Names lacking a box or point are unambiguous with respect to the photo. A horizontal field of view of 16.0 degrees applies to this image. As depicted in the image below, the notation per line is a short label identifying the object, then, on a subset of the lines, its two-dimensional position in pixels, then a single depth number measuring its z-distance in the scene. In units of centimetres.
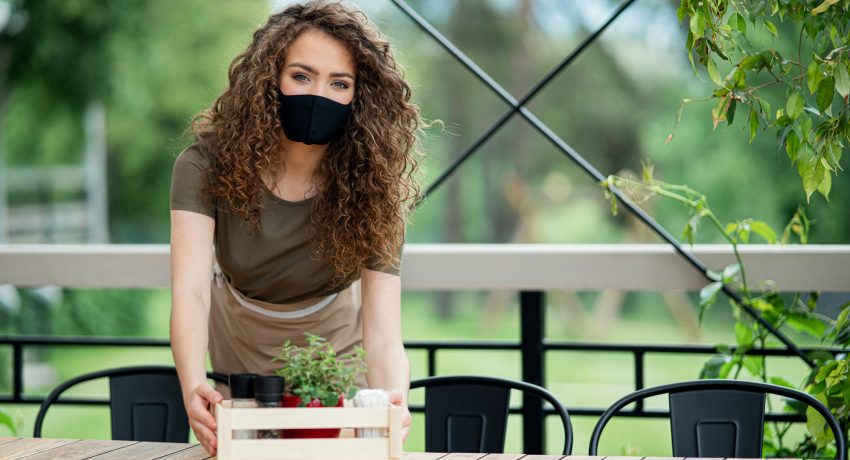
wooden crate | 494
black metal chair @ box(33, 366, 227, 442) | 552
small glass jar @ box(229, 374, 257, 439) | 499
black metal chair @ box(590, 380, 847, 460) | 534
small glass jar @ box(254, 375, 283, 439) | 496
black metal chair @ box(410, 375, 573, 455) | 543
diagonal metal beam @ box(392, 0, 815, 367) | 592
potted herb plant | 496
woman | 534
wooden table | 515
